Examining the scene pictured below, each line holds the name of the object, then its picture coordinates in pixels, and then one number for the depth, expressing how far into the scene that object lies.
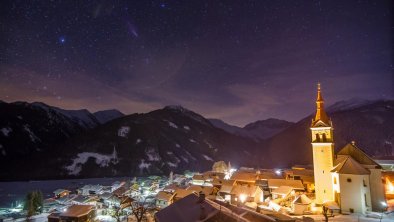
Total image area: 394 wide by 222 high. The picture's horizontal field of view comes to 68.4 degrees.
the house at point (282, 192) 55.22
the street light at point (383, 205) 40.56
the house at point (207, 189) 66.44
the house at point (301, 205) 43.22
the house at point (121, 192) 78.84
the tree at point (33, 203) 65.06
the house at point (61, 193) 92.66
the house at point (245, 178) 73.31
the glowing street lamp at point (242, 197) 56.86
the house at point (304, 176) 61.84
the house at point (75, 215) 51.47
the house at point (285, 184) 58.30
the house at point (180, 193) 65.00
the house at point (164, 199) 64.94
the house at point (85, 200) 69.80
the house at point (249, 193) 56.50
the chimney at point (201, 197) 27.61
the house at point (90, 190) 101.69
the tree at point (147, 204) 65.06
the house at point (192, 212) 23.70
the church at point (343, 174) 39.88
